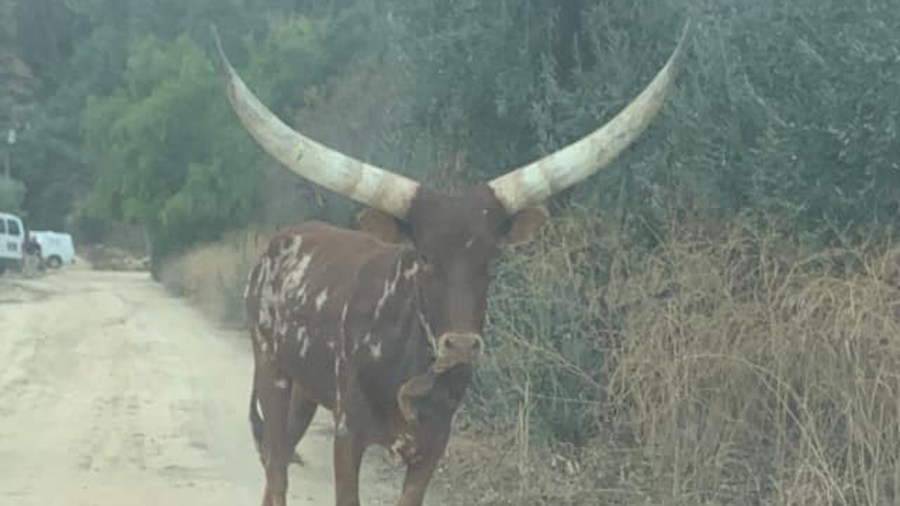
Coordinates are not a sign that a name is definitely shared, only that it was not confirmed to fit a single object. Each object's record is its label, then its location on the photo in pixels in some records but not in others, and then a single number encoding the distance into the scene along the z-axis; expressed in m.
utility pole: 75.00
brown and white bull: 7.27
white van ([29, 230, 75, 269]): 64.07
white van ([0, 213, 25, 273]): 52.47
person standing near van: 56.91
